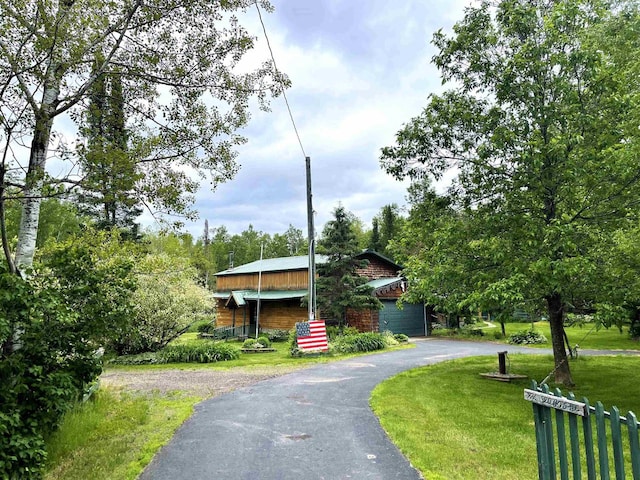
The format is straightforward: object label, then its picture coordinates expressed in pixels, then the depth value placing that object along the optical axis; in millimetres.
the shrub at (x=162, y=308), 15797
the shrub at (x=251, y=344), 18655
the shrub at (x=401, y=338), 21353
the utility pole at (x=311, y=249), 15648
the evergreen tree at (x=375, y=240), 46969
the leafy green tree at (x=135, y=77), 4535
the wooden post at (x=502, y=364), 11094
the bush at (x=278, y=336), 24078
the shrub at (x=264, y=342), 19347
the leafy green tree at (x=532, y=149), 7680
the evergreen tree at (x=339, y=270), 19422
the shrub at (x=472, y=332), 24250
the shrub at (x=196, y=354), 15176
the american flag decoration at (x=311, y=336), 15508
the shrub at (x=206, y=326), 29841
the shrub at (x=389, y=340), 18938
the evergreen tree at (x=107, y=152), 4629
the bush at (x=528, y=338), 20562
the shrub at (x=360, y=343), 16656
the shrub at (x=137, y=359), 14848
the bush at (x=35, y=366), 3980
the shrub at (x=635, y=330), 19802
